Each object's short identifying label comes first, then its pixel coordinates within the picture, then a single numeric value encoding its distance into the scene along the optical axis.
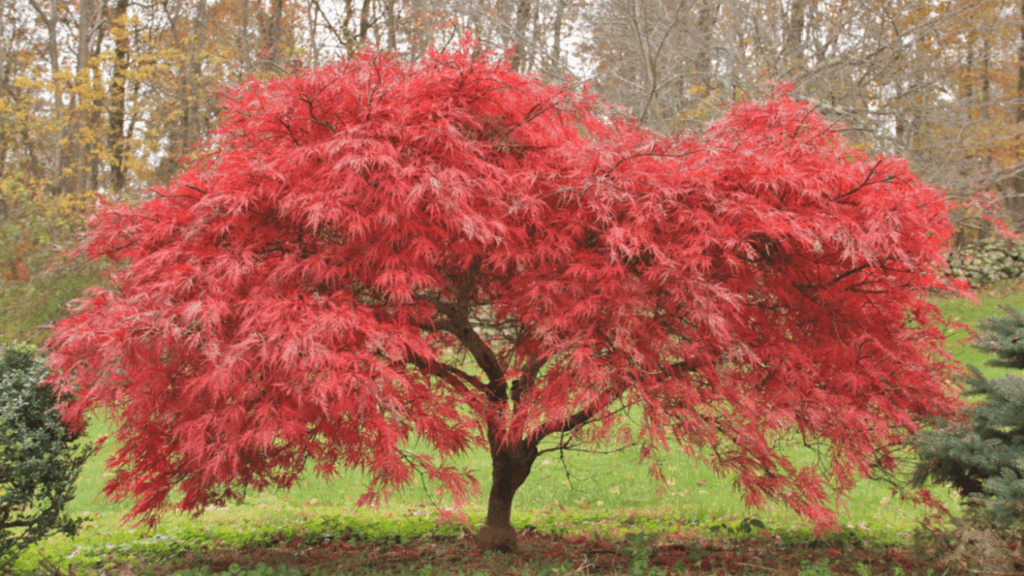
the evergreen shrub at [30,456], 4.08
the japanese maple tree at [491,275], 3.09
